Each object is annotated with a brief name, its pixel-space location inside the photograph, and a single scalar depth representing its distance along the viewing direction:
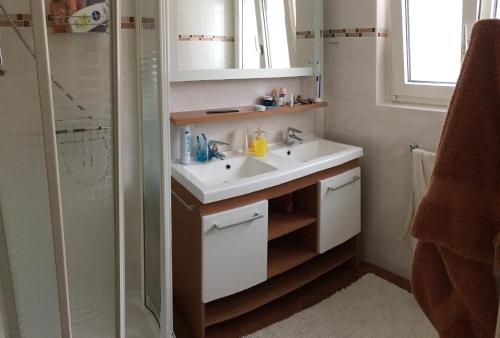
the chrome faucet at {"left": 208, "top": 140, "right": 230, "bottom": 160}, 2.25
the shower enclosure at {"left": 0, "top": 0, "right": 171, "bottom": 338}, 1.51
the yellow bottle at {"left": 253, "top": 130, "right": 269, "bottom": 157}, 2.37
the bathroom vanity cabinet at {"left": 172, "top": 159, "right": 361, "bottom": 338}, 1.88
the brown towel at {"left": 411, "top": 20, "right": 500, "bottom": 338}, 0.86
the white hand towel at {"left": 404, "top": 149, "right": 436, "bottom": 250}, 2.23
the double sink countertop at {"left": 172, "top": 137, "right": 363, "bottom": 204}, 1.85
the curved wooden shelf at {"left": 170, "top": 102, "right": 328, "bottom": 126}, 2.06
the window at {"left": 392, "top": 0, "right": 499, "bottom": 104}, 2.23
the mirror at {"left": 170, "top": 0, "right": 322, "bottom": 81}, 2.08
